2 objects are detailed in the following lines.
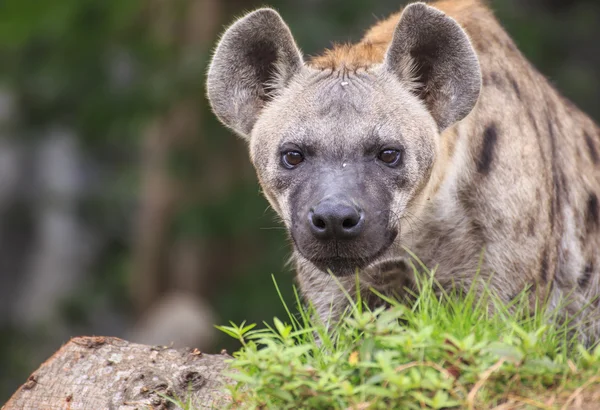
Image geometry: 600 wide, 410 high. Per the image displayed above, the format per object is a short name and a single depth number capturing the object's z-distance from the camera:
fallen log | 8.87
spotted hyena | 9.57
